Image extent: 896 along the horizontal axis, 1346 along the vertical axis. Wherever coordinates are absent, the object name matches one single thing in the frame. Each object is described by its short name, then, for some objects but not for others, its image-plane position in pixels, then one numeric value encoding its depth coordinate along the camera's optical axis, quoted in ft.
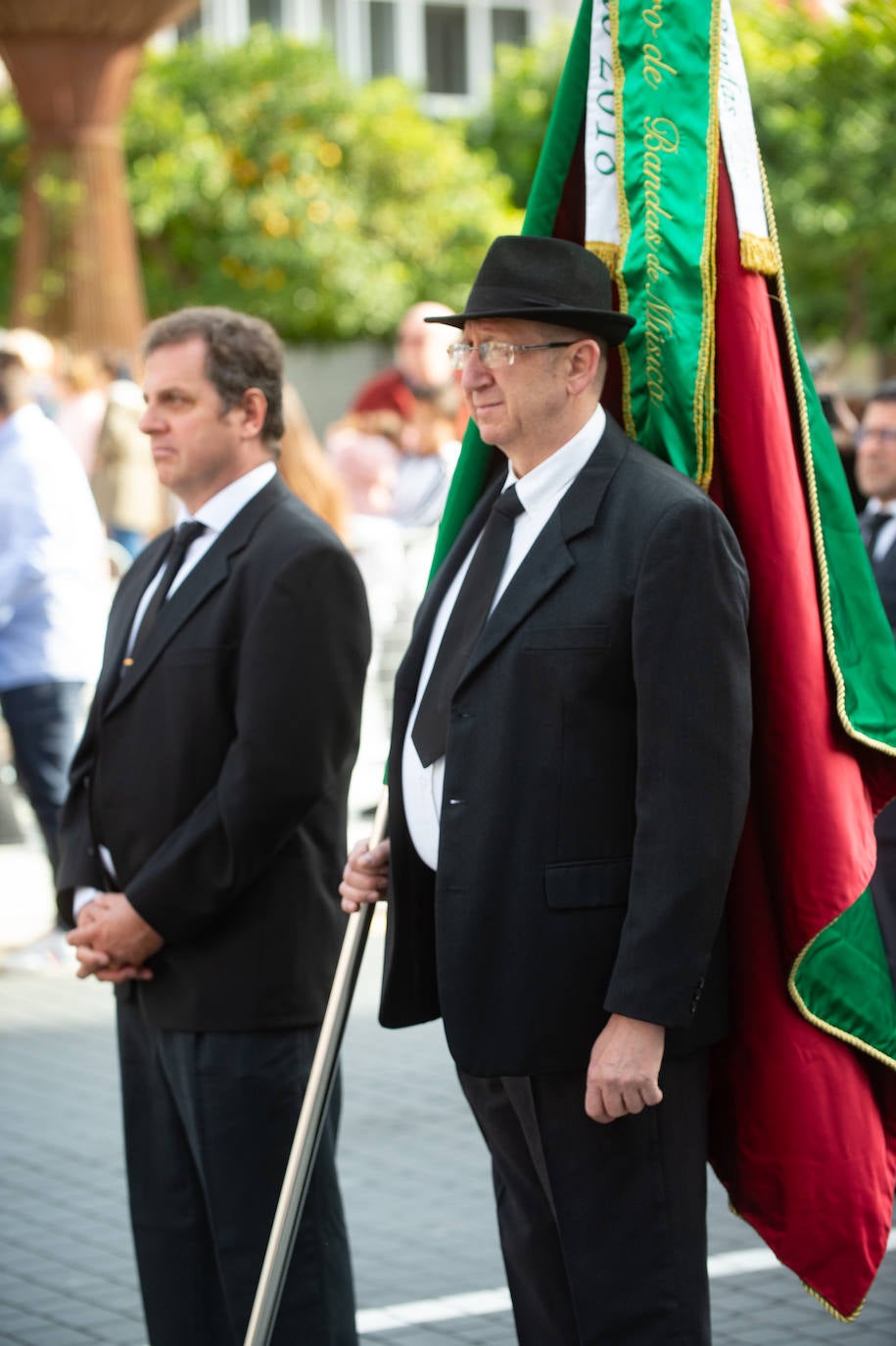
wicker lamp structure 92.84
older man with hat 19.31
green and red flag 21.26
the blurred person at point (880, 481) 38.73
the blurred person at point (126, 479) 77.92
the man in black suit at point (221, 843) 23.68
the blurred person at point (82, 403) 81.00
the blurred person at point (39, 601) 50.16
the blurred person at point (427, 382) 63.67
